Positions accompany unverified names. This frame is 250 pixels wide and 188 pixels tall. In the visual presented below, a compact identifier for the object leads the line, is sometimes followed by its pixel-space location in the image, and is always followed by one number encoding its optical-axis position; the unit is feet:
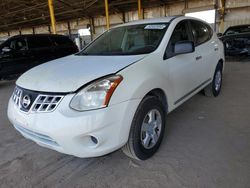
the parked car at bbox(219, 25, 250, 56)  26.61
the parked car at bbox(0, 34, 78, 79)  21.18
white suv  5.73
